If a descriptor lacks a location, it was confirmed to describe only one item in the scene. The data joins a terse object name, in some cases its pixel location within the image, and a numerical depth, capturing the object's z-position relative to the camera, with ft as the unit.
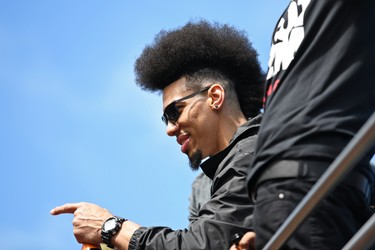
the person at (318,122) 13.76
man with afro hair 22.35
